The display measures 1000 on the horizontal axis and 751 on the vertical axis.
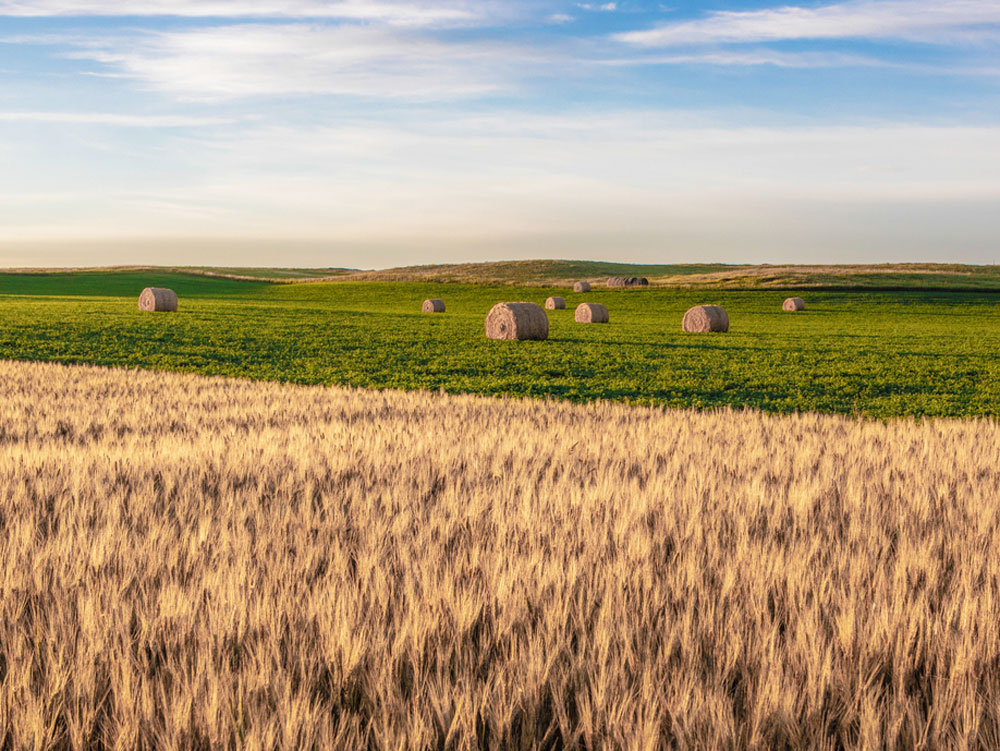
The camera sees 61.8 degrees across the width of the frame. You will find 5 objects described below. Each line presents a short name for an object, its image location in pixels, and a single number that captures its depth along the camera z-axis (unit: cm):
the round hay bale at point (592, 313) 4562
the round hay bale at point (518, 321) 3111
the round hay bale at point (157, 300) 4872
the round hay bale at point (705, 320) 3819
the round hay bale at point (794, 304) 5838
